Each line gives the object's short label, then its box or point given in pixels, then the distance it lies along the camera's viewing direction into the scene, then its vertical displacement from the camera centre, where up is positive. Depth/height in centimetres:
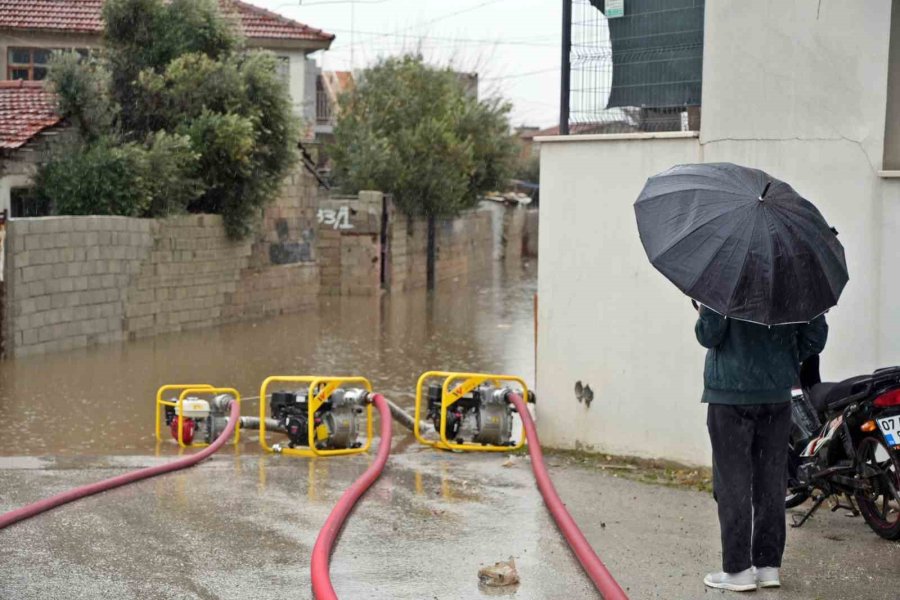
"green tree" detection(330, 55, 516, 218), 3428 +149
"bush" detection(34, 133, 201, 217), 2142 +15
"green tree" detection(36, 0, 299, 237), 2233 +146
